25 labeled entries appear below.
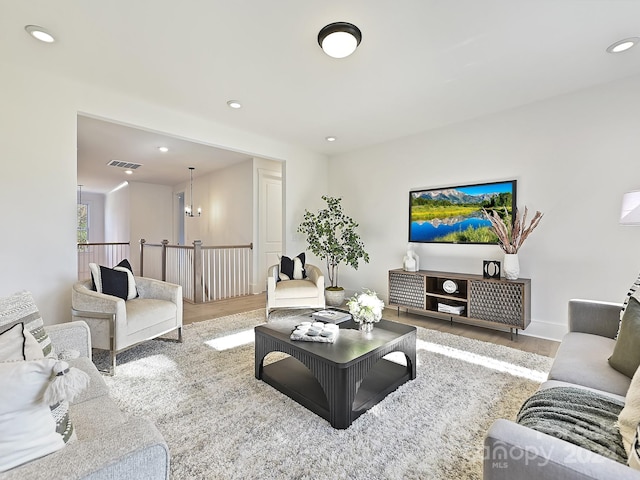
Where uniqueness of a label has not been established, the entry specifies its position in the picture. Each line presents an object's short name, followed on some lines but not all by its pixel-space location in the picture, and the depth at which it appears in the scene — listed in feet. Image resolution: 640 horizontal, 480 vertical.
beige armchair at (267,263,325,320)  12.41
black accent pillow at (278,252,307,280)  13.91
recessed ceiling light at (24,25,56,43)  7.02
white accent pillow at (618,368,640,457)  2.95
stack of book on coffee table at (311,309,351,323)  8.09
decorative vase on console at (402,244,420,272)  13.23
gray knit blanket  3.03
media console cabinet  10.25
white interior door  19.13
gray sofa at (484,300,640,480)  2.35
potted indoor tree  15.17
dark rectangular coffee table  5.63
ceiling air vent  19.72
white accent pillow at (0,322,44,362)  3.04
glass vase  7.43
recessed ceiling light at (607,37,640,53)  7.34
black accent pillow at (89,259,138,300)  9.07
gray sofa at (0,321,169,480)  2.21
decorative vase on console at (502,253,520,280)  10.54
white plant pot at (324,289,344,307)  15.11
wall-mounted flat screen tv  11.56
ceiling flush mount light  6.83
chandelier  22.26
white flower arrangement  7.44
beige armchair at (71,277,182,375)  7.84
